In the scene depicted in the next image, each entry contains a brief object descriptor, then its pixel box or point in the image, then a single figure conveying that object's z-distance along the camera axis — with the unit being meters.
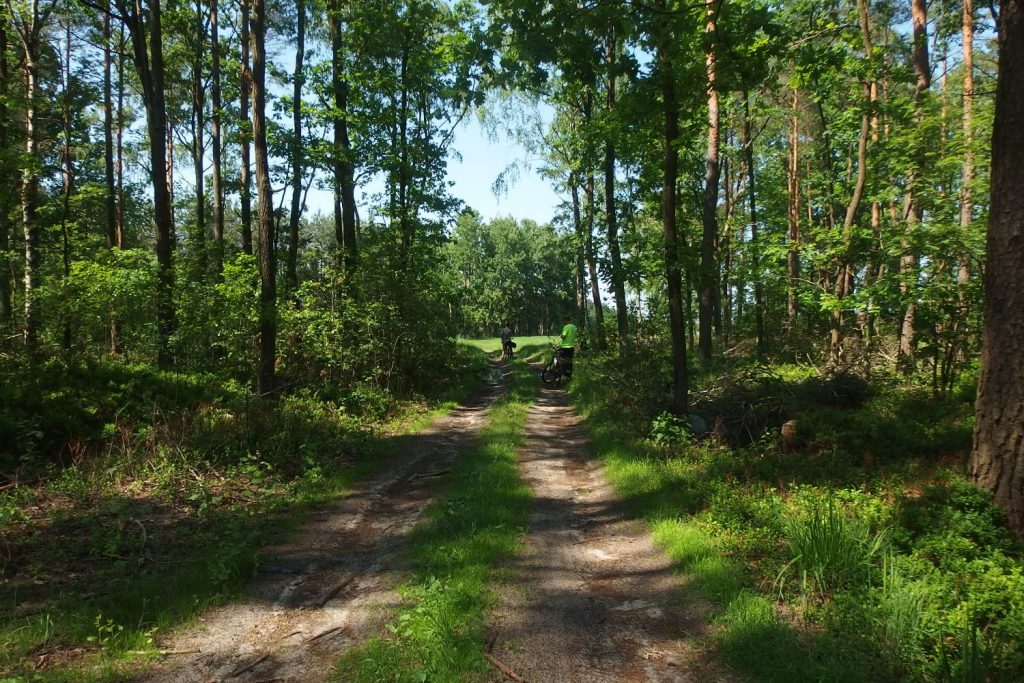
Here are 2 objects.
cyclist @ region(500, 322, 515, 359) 28.38
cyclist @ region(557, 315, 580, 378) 16.84
